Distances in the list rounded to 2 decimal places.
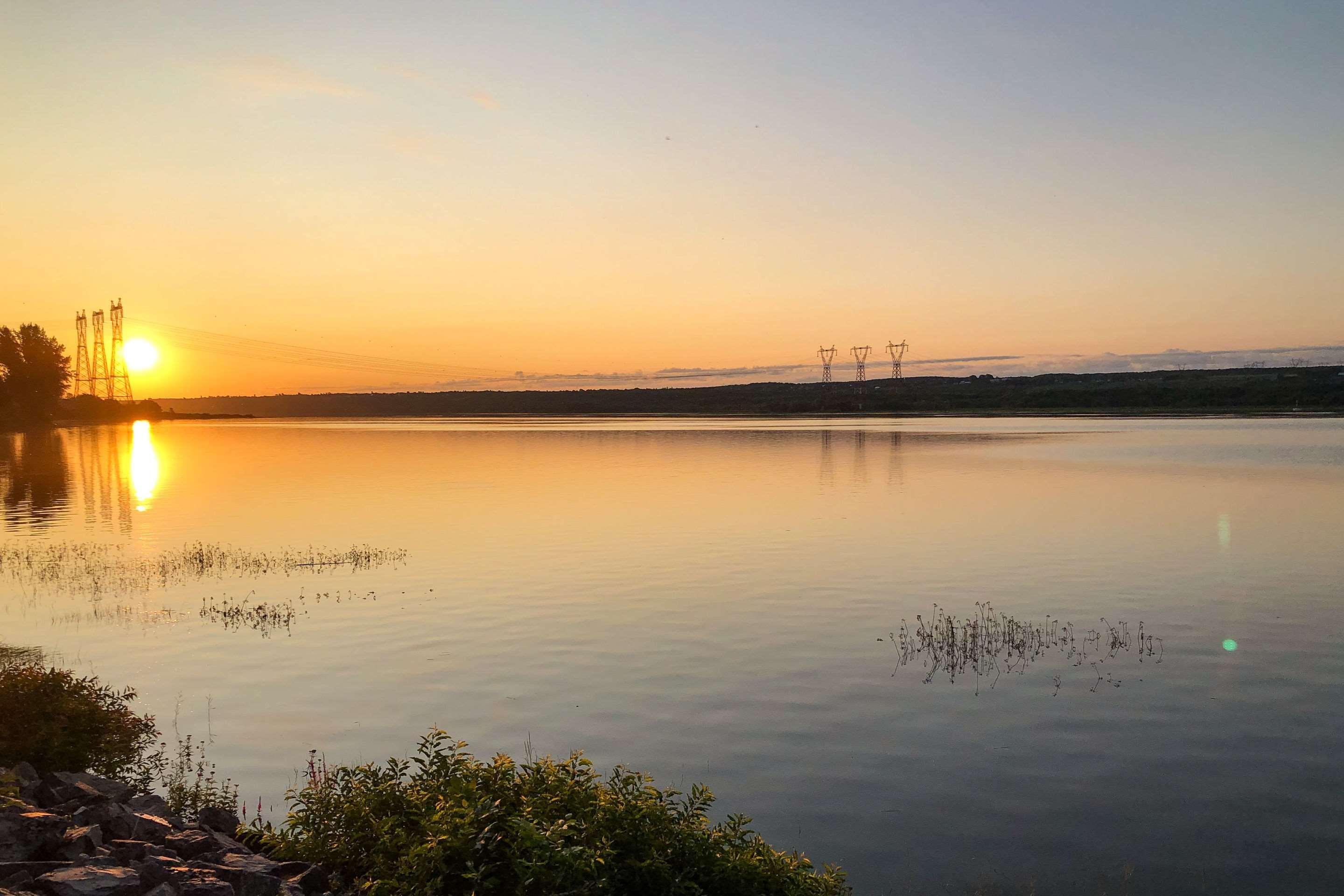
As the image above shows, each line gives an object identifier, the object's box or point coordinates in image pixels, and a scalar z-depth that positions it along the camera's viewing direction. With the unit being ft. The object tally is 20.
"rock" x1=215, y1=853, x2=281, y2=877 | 35.91
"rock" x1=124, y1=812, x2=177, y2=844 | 37.65
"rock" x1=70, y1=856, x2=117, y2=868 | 33.30
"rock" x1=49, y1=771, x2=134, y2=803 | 42.47
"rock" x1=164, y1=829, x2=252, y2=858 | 36.91
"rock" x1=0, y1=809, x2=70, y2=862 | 33.63
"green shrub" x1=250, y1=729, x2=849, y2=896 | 32.76
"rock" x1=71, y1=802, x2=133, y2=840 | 37.65
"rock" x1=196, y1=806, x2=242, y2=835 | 41.70
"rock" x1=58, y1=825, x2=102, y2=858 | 34.32
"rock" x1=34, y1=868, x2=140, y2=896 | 31.07
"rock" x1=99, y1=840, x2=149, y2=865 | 34.37
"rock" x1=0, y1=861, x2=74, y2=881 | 31.99
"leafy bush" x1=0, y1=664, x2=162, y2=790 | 46.11
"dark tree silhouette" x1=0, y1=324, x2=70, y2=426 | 578.25
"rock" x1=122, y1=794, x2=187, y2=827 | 41.83
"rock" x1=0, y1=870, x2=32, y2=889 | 31.32
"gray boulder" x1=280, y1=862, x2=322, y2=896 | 35.78
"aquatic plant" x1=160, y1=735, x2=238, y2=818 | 47.06
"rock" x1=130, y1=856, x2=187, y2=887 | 32.32
